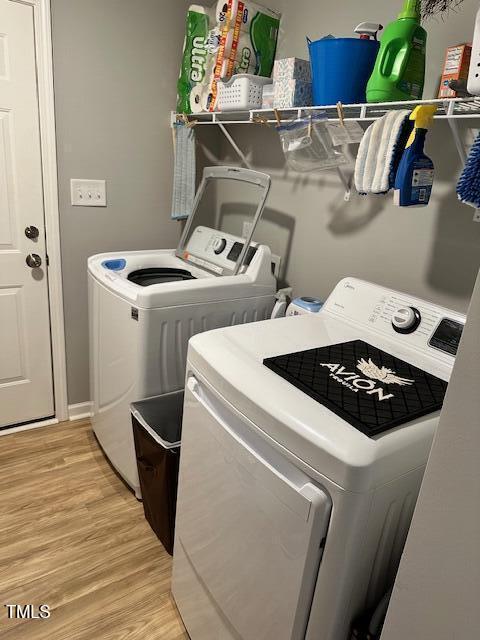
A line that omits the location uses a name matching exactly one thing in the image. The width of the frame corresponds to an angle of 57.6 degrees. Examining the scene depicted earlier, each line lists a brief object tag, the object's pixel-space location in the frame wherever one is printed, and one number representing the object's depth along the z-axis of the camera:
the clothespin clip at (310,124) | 1.58
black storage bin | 1.54
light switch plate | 2.21
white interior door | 1.94
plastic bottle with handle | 1.22
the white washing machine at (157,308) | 1.71
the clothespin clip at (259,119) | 1.78
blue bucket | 1.37
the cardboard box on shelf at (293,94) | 1.62
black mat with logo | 0.90
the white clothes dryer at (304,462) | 0.82
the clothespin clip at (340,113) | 1.40
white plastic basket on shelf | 1.80
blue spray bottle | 1.20
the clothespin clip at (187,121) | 2.21
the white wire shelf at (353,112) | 1.15
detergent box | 1.21
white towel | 1.26
